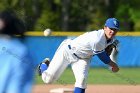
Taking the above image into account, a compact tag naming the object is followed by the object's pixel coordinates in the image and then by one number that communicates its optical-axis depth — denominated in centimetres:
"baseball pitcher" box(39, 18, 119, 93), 1532
